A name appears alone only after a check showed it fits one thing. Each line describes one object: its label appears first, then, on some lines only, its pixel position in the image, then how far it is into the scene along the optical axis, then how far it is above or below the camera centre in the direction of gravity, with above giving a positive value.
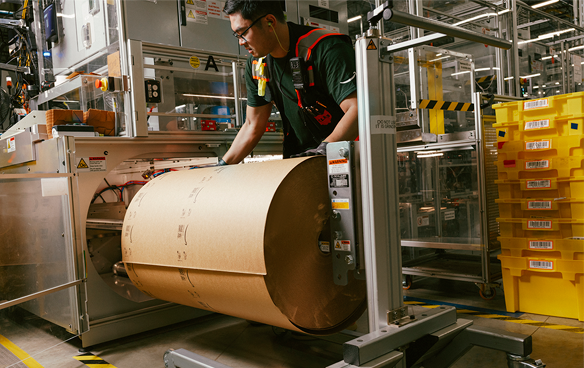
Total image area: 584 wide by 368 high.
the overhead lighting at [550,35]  7.69 +2.00
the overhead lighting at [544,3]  8.24 +2.73
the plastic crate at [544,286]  3.02 -0.96
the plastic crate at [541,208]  3.01 -0.40
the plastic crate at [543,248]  3.00 -0.68
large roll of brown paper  1.66 -0.32
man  2.04 +0.42
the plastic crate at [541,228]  3.01 -0.54
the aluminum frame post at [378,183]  1.62 -0.09
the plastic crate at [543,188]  3.01 -0.27
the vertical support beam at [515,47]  4.89 +1.19
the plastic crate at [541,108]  3.02 +0.30
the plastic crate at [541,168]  3.04 -0.13
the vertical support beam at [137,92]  2.96 +0.54
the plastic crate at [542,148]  3.05 +0.01
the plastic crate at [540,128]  3.04 +0.15
